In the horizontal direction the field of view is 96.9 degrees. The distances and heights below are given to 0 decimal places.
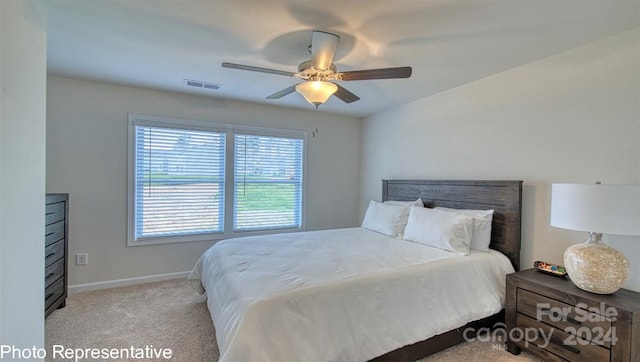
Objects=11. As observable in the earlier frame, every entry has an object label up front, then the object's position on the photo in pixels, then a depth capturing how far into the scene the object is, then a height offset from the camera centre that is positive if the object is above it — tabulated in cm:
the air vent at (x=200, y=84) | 318 +103
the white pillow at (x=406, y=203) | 345 -32
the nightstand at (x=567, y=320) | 167 -92
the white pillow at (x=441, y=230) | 258 -49
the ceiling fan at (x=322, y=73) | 196 +75
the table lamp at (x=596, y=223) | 168 -25
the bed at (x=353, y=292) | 165 -79
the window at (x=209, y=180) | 353 -9
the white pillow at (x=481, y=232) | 269 -50
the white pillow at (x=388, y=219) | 329 -50
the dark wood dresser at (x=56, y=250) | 249 -76
